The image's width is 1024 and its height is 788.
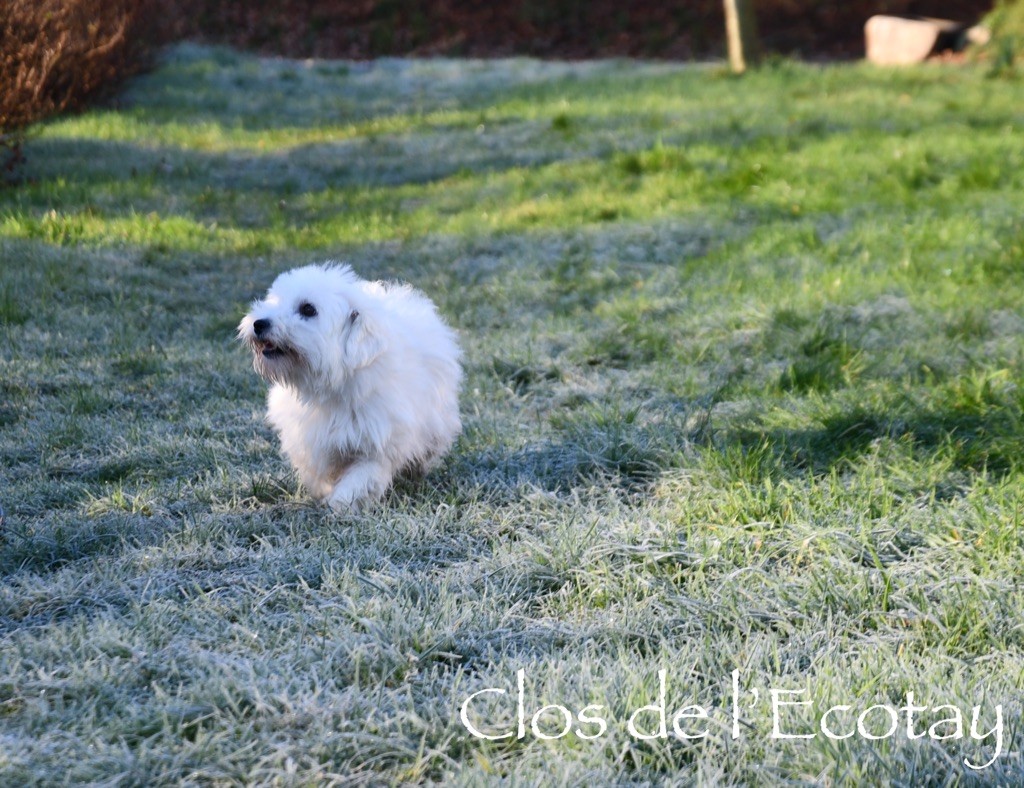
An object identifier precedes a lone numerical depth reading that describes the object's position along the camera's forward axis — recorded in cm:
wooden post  1631
